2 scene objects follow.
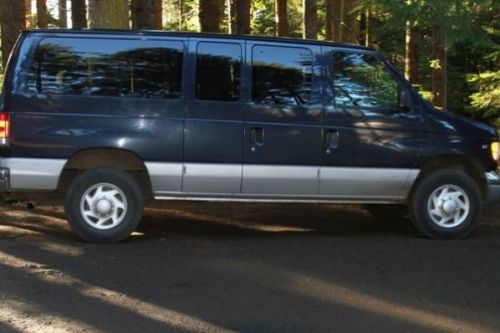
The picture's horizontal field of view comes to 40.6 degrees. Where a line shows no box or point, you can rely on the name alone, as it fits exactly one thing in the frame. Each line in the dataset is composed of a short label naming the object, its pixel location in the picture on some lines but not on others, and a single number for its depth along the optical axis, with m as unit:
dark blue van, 6.99
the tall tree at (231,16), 22.14
